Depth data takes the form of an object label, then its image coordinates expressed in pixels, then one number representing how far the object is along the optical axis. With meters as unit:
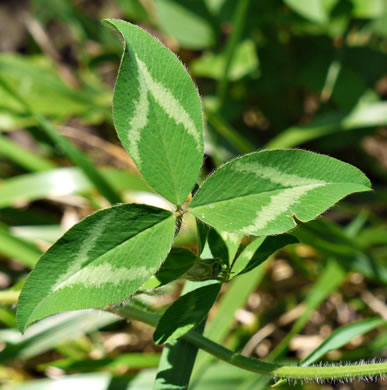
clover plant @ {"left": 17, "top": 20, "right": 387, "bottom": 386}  0.33
